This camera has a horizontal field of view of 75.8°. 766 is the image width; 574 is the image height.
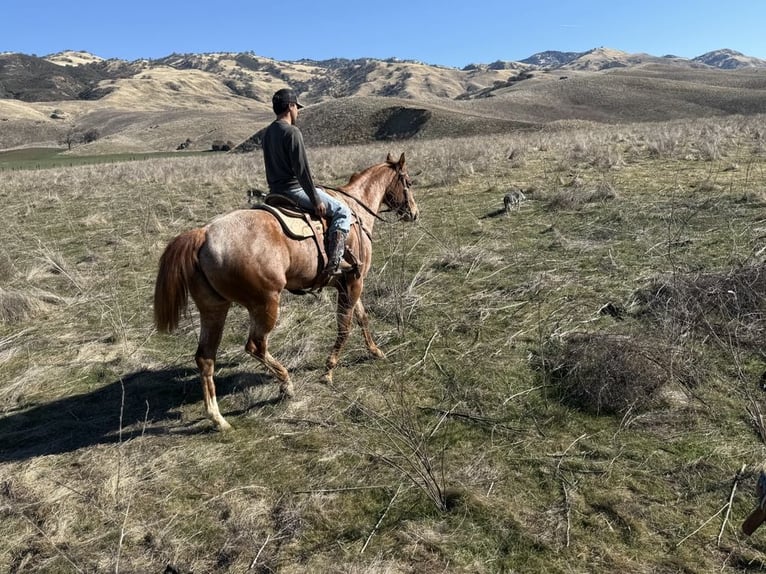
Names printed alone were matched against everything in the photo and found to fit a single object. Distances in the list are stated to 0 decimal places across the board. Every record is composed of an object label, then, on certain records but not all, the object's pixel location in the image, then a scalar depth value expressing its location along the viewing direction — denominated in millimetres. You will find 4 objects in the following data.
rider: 4707
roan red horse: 4270
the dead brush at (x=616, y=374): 4156
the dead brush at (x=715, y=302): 4786
